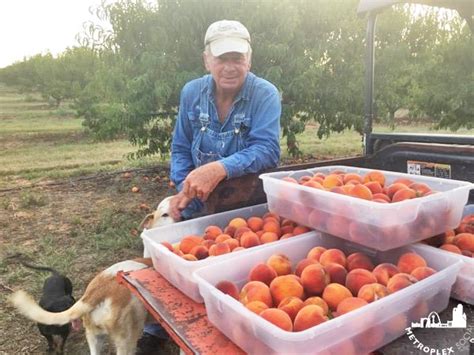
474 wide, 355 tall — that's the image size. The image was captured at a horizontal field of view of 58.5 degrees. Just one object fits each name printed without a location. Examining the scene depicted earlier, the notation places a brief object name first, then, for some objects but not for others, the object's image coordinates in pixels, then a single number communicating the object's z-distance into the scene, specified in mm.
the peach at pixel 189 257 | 1593
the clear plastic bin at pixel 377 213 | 1385
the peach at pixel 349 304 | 1149
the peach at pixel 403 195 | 1501
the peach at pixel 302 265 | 1441
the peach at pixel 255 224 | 1931
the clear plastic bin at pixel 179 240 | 1498
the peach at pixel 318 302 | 1213
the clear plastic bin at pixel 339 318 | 1021
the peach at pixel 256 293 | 1257
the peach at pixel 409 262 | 1369
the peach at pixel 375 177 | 1825
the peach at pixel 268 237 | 1748
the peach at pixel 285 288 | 1292
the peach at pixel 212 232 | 1866
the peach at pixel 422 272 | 1288
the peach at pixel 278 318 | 1090
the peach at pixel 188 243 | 1733
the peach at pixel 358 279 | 1294
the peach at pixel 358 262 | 1447
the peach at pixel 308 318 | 1091
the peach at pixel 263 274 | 1394
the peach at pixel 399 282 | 1231
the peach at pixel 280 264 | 1468
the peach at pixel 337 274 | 1369
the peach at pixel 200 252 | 1638
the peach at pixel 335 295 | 1245
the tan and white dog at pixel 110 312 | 2643
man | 2715
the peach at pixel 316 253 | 1527
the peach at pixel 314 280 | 1322
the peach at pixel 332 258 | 1453
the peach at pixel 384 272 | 1306
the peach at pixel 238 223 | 1965
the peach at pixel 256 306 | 1175
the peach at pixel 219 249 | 1622
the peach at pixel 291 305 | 1181
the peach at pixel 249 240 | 1687
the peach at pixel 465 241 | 1496
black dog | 3180
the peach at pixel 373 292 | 1194
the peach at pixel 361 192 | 1511
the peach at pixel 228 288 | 1347
